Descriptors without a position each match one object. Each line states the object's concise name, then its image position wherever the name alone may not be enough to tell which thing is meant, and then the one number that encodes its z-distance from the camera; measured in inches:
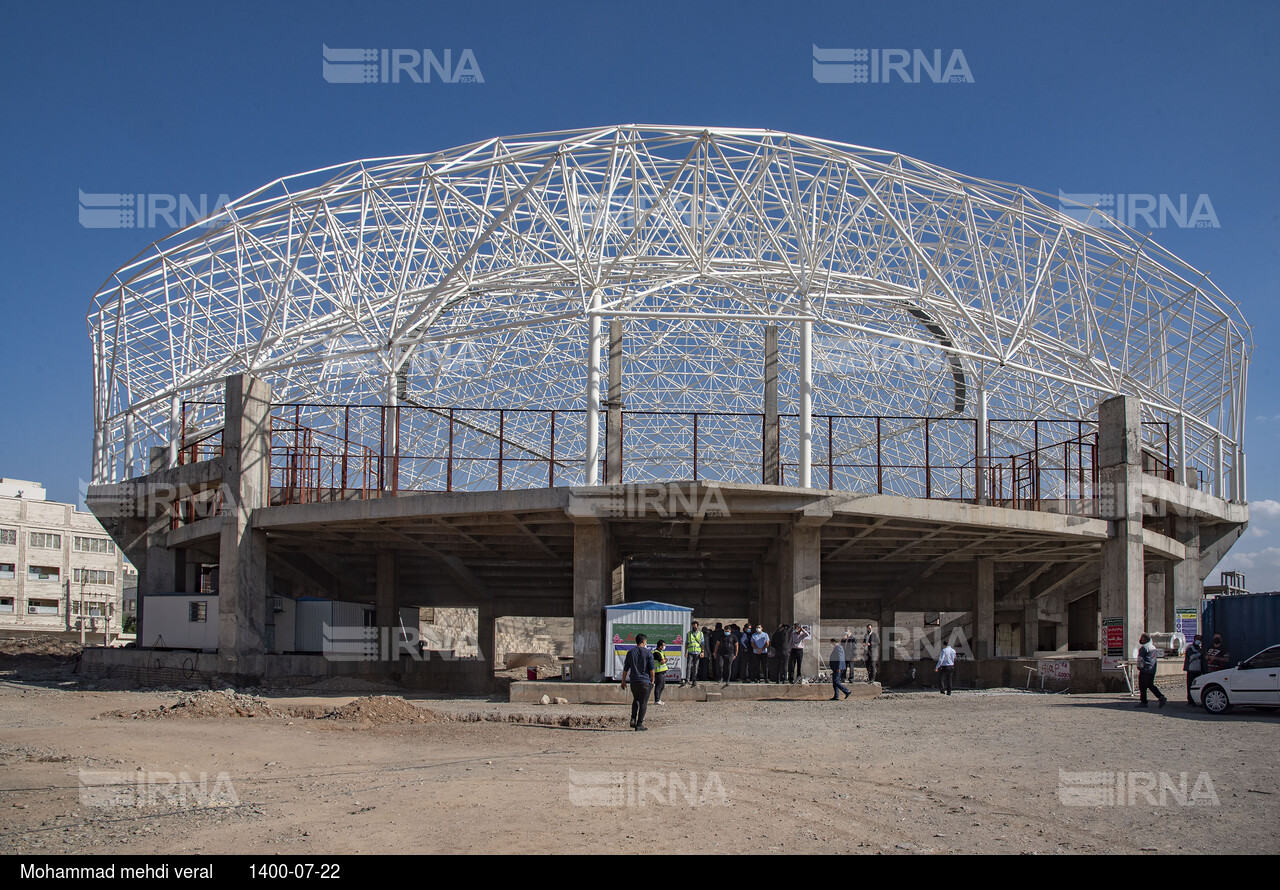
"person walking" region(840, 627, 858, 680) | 880.3
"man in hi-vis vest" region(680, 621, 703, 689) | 860.6
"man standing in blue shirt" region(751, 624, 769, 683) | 915.4
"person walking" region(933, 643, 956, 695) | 926.4
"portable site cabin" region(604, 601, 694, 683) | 856.3
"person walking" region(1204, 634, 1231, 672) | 792.9
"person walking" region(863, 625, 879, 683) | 1008.9
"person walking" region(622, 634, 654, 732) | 603.2
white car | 657.0
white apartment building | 2849.4
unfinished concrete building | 963.3
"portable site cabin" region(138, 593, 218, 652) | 1030.4
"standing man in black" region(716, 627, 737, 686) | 902.4
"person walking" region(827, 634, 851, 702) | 855.7
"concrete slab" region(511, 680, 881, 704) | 829.1
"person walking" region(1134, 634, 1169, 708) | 732.7
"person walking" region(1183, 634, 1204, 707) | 782.5
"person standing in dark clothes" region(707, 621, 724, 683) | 930.7
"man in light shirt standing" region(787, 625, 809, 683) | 878.4
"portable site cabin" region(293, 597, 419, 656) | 1064.2
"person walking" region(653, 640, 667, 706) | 650.8
